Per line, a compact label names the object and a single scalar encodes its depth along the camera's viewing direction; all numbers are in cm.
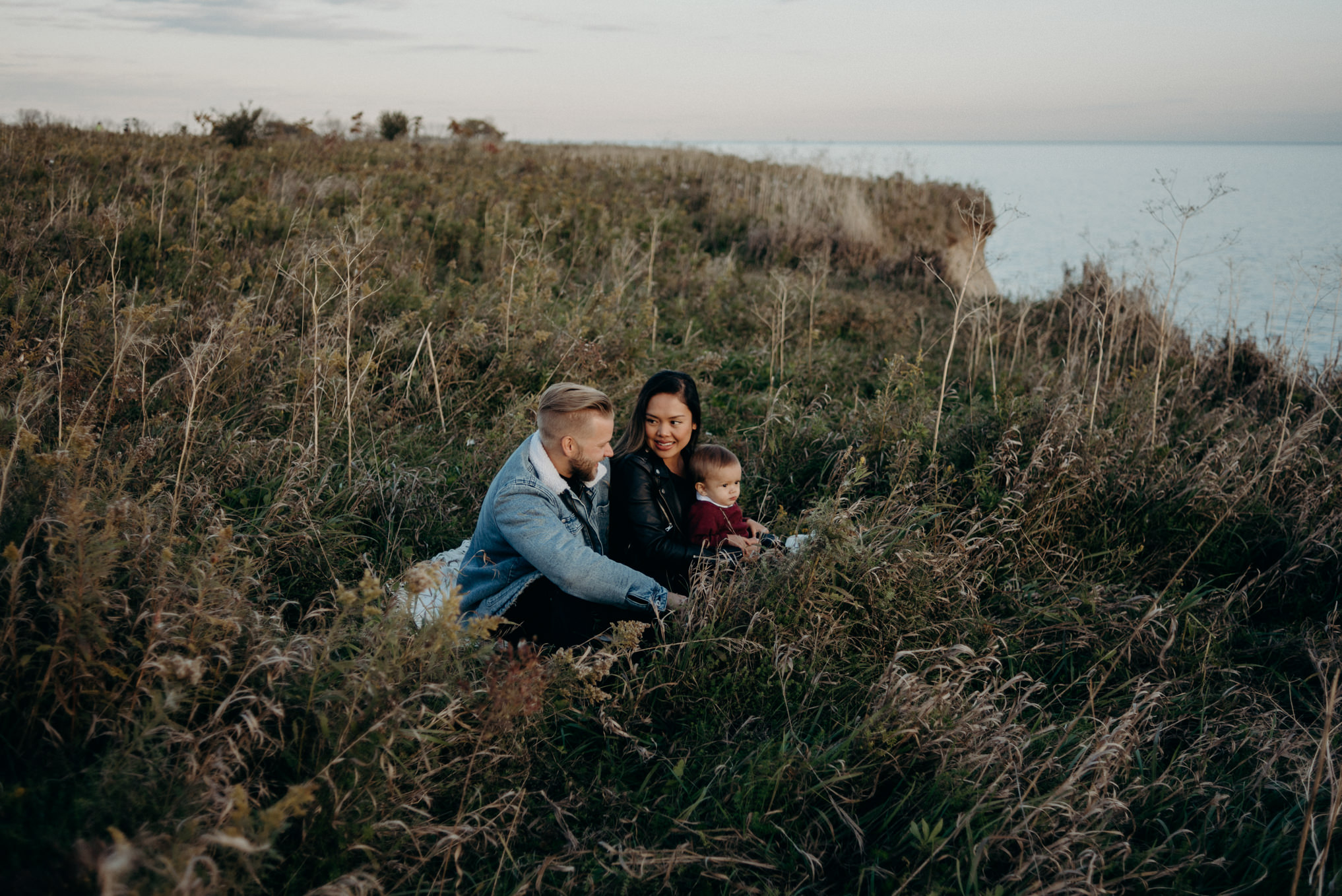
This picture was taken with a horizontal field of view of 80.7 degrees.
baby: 356
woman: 346
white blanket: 230
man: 293
